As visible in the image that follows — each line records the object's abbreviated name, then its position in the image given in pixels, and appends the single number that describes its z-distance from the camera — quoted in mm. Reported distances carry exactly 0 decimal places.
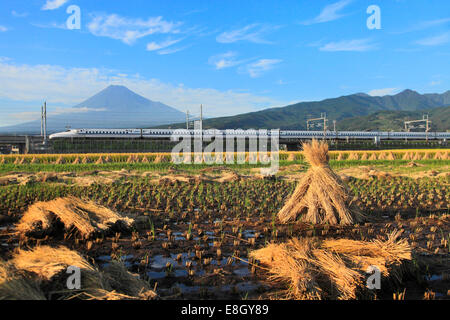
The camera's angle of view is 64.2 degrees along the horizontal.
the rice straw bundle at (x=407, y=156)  31425
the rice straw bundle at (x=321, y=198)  7418
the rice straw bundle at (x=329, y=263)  3975
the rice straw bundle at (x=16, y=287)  3180
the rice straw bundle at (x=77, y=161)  25547
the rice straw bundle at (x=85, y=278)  3533
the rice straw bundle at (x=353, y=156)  30983
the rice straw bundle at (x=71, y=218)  6477
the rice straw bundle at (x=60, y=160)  25547
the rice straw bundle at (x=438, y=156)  30962
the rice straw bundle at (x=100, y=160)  25194
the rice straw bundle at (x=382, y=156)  30550
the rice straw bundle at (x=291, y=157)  28478
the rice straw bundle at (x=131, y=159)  25844
